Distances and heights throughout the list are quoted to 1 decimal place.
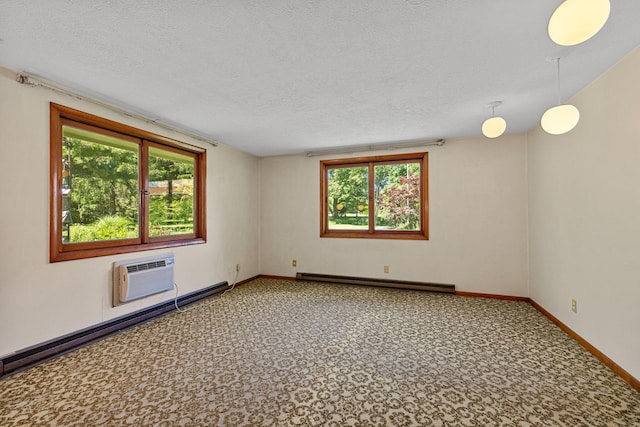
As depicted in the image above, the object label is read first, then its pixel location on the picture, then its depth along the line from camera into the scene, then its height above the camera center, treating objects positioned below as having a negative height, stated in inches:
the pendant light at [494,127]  103.2 +33.5
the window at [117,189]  101.0 +13.1
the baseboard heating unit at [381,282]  165.2 -43.9
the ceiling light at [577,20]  45.2 +33.4
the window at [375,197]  177.2 +12.6
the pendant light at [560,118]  78.8 +28.1
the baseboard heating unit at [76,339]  84.1 -44.1
